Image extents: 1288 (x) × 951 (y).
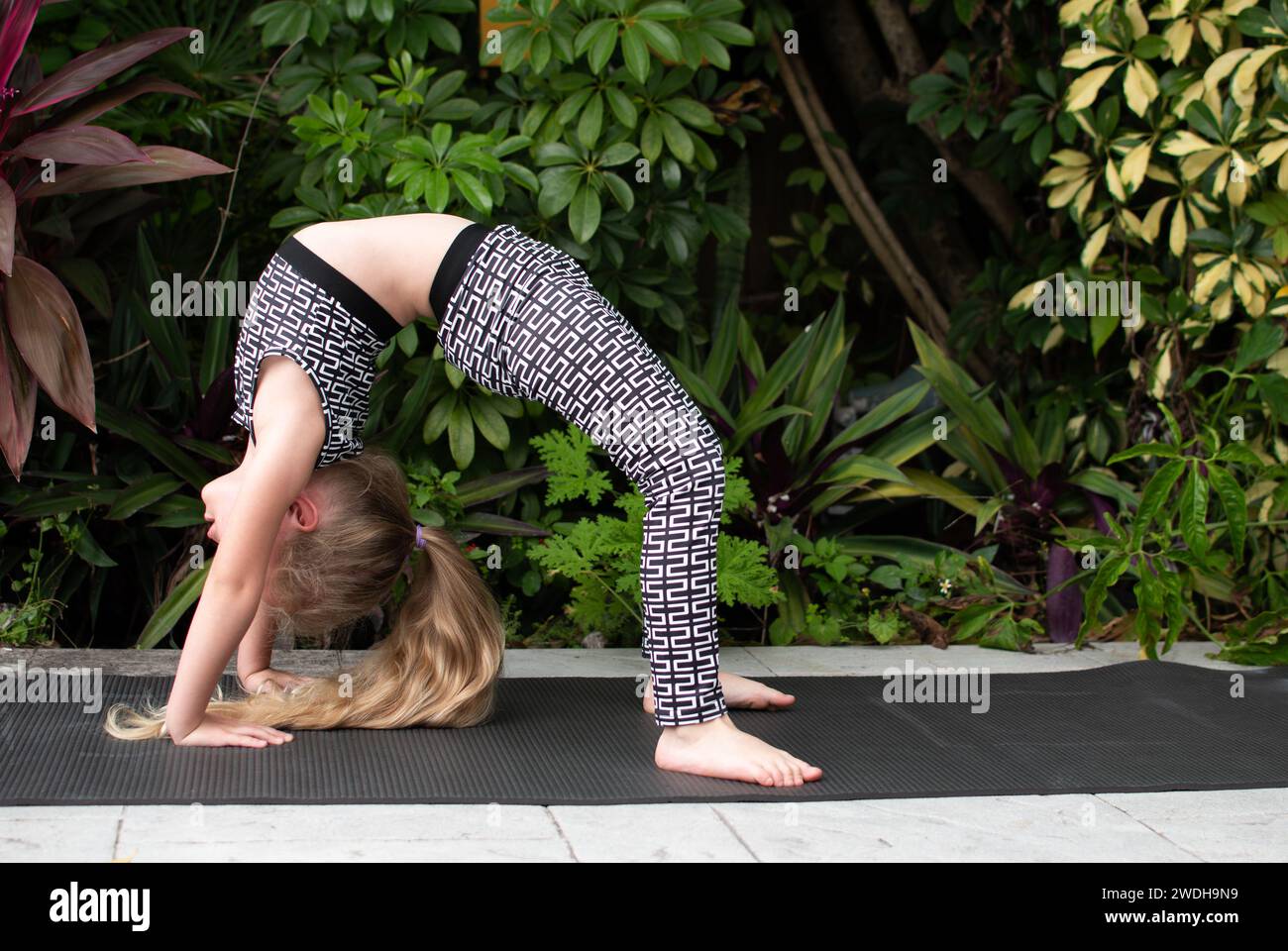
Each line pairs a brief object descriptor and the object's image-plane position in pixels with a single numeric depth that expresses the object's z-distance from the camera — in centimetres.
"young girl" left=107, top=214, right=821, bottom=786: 245
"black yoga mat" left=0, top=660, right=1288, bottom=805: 229
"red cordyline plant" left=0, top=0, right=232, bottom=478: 315
